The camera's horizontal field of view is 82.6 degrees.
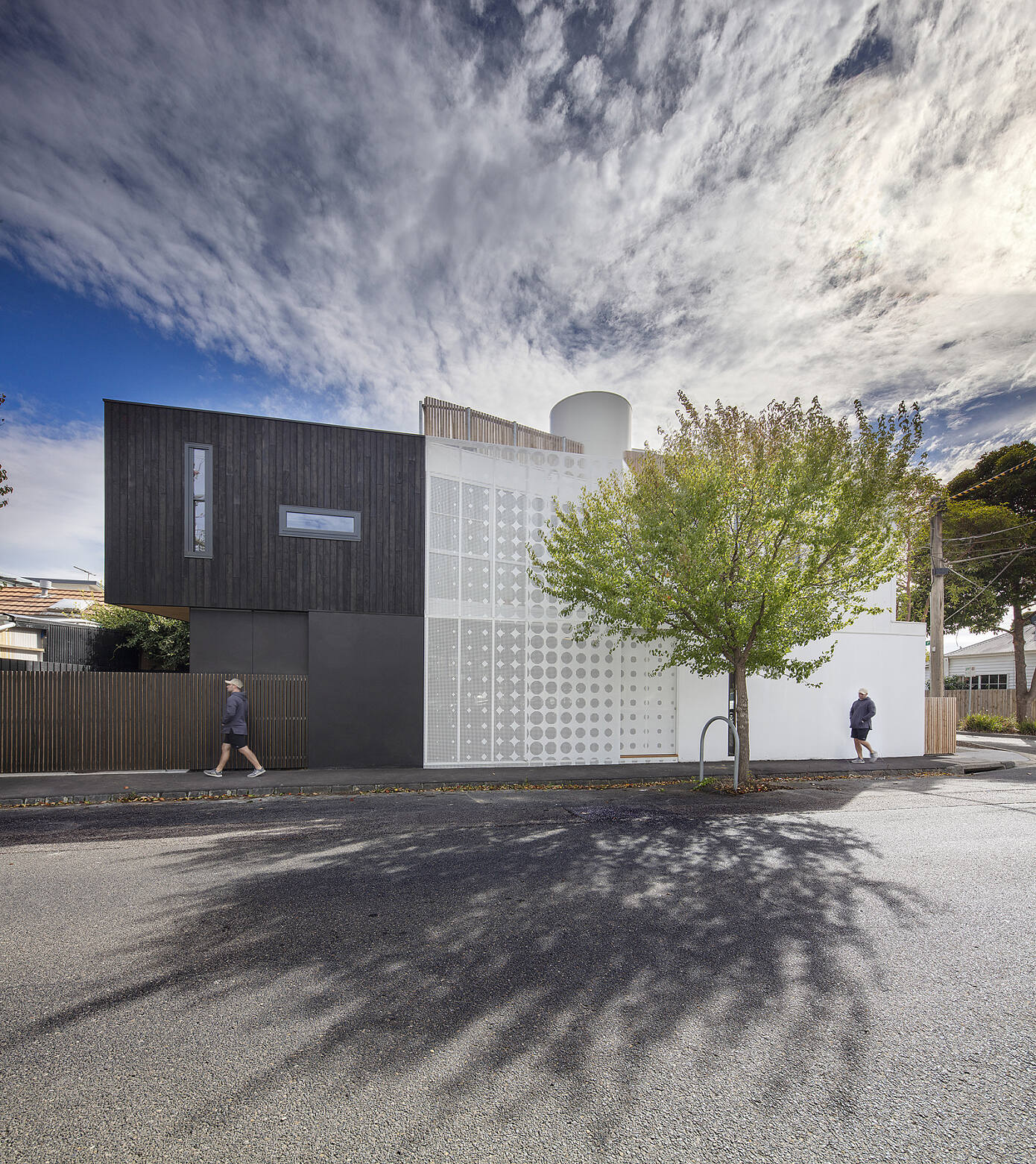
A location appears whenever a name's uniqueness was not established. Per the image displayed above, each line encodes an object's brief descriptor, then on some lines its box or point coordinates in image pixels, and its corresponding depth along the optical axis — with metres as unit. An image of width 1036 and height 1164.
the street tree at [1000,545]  24.23
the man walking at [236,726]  10.41
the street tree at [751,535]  9.33
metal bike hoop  9.68
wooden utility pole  17.34
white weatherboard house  30.64
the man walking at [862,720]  13.31
